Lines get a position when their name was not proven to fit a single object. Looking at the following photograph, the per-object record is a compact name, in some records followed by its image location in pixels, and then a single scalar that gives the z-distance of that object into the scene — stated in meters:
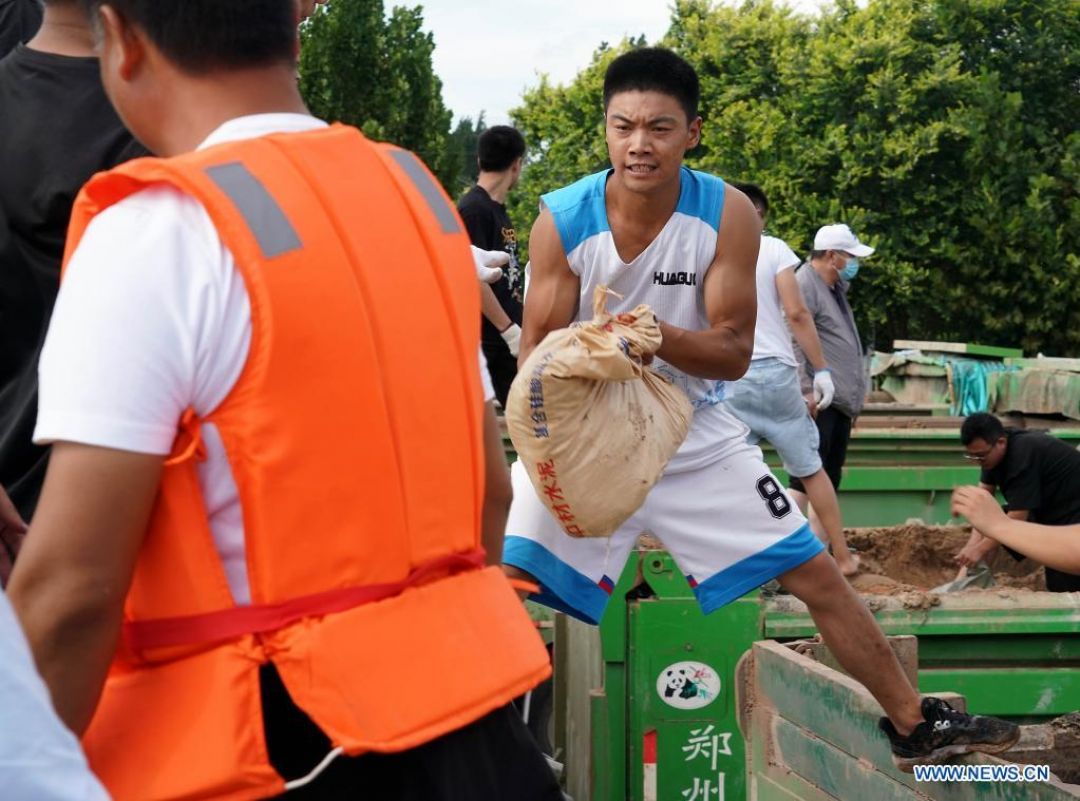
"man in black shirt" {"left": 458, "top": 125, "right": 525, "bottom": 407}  8.53
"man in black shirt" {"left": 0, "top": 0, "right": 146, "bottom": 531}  2.82
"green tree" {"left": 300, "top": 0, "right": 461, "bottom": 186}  24.58
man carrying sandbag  4.64
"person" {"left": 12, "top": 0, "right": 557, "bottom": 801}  1.84
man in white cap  9.45
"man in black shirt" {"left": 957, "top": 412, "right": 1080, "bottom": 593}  8.17
